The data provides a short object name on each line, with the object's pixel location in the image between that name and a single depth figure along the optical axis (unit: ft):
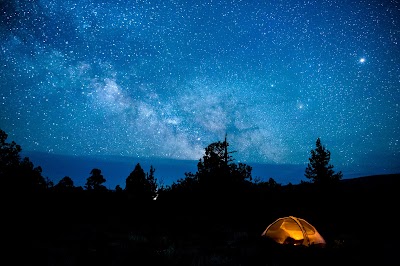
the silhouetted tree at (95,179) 144.25
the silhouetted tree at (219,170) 89.61
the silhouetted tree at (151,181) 119.96
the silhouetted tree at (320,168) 124.03
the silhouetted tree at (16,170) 59.77
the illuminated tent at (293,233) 39.52
